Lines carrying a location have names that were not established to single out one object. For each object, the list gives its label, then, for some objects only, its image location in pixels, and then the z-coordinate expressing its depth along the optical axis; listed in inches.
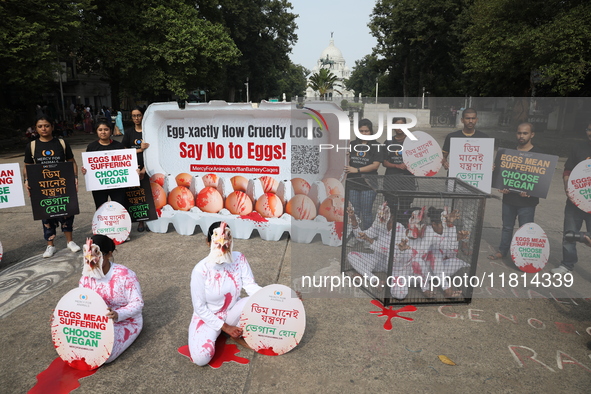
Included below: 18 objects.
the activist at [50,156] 225.9
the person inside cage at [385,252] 171.2
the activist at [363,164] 203.9
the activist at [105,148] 243.6
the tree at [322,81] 3255.4
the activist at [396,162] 200.4
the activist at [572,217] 189.9
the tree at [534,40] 540.7
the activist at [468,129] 211.3
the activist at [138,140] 261.1
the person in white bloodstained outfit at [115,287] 135.7
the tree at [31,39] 631.2
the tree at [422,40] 1375.5
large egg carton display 242.1
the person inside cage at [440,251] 172.3
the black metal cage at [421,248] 167.5
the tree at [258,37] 1632.6
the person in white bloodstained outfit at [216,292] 135.5
